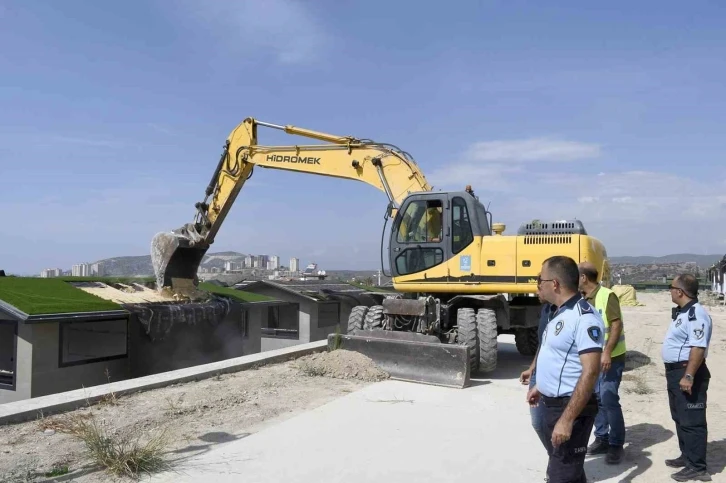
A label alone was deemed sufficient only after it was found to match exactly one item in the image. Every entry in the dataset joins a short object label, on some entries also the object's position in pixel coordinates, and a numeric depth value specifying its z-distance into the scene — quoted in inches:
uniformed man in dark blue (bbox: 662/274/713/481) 195.6
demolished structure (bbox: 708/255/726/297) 1545.8
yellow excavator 377.1
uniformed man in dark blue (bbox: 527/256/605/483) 136.0
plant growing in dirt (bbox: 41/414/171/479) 195.3
